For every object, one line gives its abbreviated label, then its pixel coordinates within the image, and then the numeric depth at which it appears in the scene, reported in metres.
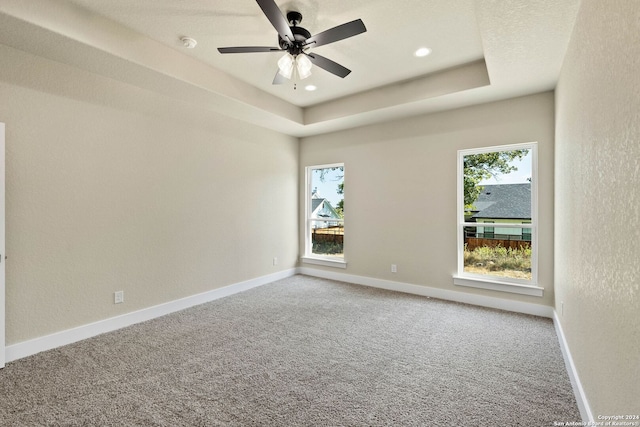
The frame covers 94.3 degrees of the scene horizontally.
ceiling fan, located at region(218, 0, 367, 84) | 2.07
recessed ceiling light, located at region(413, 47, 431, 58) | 3.03
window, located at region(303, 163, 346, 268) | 5.33
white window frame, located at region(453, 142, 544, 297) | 3.57
